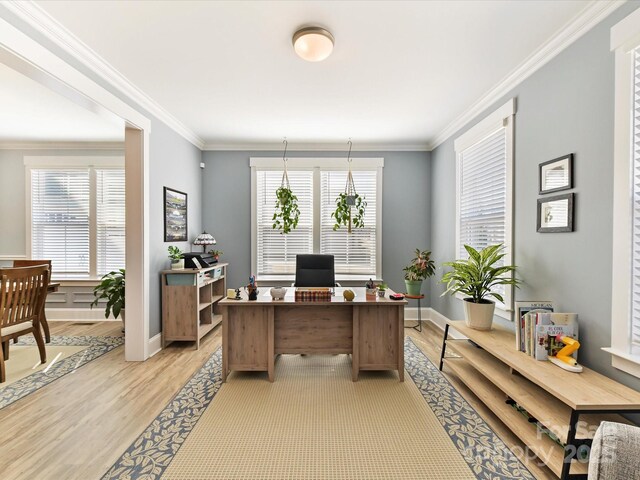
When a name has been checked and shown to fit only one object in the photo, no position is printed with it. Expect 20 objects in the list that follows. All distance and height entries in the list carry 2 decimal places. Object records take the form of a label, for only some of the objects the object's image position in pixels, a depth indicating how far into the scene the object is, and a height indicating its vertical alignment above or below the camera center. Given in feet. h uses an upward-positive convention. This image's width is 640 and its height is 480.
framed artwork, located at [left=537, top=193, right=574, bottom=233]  6.99 +0.56
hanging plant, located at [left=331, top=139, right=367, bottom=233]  14.46 +1.40
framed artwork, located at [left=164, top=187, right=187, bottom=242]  12.20 +0.84
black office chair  12.33 -1.44
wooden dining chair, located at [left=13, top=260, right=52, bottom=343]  13.61 -1.27
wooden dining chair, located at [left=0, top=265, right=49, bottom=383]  9.07 -2.16
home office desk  9.09 -2.93
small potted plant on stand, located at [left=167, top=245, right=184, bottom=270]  11.95 -0.93
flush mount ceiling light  6.79 +4.39
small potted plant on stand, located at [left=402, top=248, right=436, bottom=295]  14.07 -1.68
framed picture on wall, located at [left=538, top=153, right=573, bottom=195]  7.00 +1.51
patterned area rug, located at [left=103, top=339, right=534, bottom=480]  5.65 -4.33
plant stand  13.61 -3.71
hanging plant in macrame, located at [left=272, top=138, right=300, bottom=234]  14.52 +1.35
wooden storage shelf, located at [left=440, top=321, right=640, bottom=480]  4.85 -3.29
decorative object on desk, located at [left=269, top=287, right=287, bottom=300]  9.08 -1.73
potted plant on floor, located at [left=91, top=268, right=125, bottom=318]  12.06 -2.32
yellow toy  6.08 -2.49
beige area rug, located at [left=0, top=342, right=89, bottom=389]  9.55 -4.36
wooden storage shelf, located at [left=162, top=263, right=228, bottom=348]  11.73 -2.69
